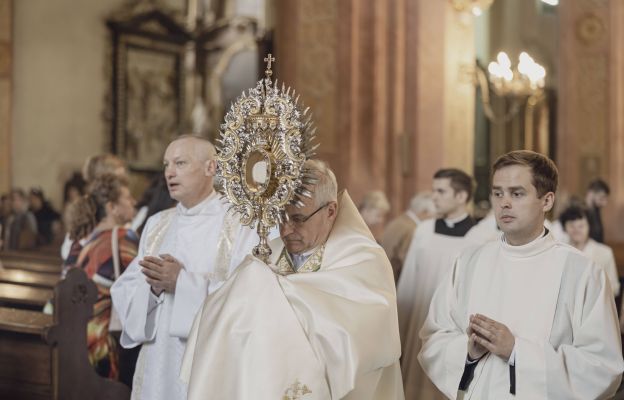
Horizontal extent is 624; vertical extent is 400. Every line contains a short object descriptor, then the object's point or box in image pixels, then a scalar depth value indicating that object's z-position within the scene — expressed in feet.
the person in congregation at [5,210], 45.37
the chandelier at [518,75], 40.65
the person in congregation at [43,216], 48.15
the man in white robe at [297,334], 11.21
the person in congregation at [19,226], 43.39
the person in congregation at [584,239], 27.78
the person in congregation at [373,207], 29.81
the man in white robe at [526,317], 11.91
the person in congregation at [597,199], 32.91
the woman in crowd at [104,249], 19.07
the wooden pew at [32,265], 26.99
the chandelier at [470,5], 39.91
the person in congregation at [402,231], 26.71
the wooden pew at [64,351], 17.99
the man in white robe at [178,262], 15.53
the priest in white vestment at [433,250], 21.09
